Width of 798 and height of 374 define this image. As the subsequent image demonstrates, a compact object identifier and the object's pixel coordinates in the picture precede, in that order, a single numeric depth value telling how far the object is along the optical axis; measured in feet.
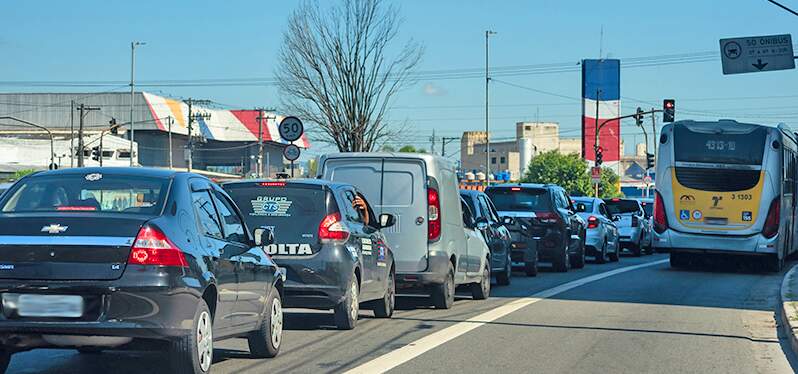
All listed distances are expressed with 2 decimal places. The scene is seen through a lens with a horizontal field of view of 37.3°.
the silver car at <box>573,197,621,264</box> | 99.91
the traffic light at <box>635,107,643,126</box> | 178.06
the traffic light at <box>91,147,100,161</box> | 236.55
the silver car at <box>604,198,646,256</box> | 120.57
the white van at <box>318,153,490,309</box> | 50.39
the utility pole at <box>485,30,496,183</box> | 233.14
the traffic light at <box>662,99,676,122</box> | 158.20
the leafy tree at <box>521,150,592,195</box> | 437.99
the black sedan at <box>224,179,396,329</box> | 40.86
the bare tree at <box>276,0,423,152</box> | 116.57
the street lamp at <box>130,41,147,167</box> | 232.73
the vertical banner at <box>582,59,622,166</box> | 415.64
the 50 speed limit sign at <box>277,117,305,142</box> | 81.92
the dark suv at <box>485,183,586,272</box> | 80.64
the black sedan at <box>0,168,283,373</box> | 25.70
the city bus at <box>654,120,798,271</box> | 85.61
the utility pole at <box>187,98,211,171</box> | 266.36
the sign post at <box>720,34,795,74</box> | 89.10
